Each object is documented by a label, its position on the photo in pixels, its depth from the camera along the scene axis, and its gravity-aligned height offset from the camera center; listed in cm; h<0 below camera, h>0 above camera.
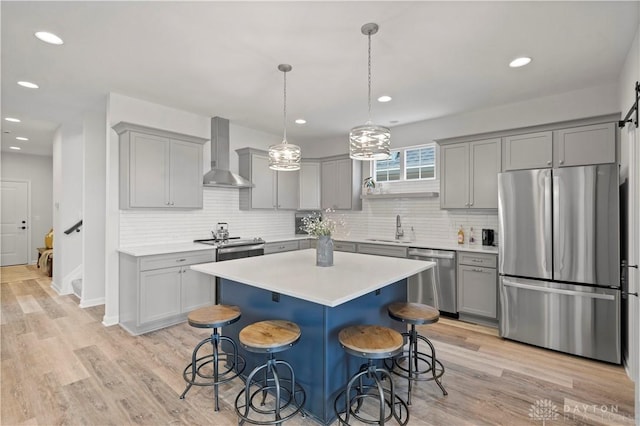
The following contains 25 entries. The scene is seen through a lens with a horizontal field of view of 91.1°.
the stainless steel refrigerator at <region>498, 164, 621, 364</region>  295 -48
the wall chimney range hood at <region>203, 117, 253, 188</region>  479 +87
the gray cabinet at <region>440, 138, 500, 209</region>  408 +52
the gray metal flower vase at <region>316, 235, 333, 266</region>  279 -34
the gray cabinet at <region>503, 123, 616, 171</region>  336 +74
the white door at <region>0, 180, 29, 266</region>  755 -22
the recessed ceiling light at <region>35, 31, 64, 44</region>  254 +146
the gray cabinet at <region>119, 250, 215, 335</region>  354 -91
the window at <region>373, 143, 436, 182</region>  504 +80
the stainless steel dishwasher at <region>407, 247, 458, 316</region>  409 -94
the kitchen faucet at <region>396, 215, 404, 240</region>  521 -30
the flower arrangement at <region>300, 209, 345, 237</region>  276 -13
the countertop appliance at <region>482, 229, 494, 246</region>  425 -33
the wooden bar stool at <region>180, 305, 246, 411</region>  224 -108
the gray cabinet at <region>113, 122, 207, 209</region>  384 +59
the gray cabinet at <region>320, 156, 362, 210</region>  558 +54
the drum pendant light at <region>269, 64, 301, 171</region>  306 +57
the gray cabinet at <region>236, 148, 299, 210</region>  528 +52
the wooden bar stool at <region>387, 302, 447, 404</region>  234 -80
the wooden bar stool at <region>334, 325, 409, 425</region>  183 -82
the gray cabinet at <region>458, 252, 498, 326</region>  379 -93
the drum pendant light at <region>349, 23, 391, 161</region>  259 +60
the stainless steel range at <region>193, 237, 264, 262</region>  429 -49
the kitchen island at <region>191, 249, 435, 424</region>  207 -70
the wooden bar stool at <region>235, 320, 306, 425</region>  187 -103
